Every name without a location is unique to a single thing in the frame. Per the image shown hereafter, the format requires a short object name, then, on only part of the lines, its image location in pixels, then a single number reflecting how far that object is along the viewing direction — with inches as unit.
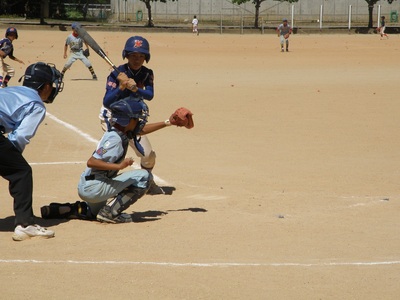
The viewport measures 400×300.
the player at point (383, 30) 2313.0
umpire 300.0
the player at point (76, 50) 1034.7
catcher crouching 329.4
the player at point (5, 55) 780.6
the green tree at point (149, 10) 2650.1
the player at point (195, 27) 2378.2
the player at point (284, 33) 1795.0
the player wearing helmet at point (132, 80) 358.6
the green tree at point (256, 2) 2726.4
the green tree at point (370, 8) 2758.4
